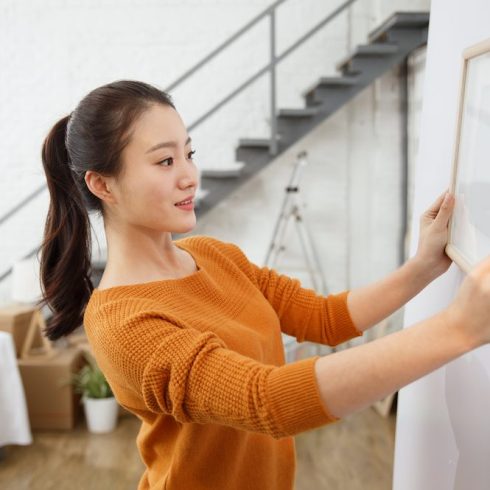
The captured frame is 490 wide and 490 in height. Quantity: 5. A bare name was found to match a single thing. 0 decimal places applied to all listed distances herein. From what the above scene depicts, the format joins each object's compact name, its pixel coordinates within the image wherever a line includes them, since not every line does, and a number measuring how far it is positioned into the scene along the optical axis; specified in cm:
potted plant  424
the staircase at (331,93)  491
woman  85
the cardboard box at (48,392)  427
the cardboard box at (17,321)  434
